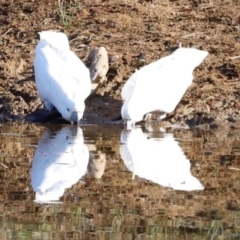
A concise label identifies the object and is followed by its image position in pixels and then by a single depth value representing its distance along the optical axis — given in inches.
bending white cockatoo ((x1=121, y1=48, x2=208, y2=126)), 732.7
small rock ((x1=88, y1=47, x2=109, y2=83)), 805.2
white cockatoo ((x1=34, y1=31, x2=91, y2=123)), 734.5
